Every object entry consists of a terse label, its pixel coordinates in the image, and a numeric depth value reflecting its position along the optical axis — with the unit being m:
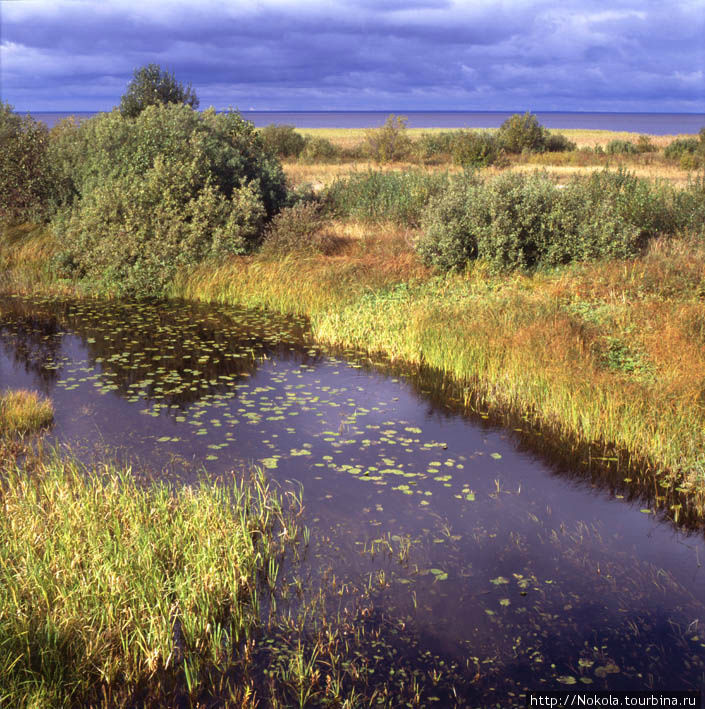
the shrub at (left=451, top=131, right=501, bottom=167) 40.56
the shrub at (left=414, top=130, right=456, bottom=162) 45.19
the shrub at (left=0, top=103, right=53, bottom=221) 22.78
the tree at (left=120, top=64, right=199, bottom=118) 26.12
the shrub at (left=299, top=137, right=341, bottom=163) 46.28
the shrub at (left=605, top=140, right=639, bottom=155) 49.62
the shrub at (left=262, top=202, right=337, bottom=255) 18.58
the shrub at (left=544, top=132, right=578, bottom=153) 49.59
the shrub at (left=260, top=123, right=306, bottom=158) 48.87
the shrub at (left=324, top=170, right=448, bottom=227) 21.56
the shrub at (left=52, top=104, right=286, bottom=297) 18.44
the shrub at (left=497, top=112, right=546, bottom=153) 46.53
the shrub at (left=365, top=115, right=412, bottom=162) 46.72
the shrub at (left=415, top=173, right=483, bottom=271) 16.66
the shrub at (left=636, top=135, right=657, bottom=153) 51.48
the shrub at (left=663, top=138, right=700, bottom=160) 44.66
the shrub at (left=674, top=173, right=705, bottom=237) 17.44
